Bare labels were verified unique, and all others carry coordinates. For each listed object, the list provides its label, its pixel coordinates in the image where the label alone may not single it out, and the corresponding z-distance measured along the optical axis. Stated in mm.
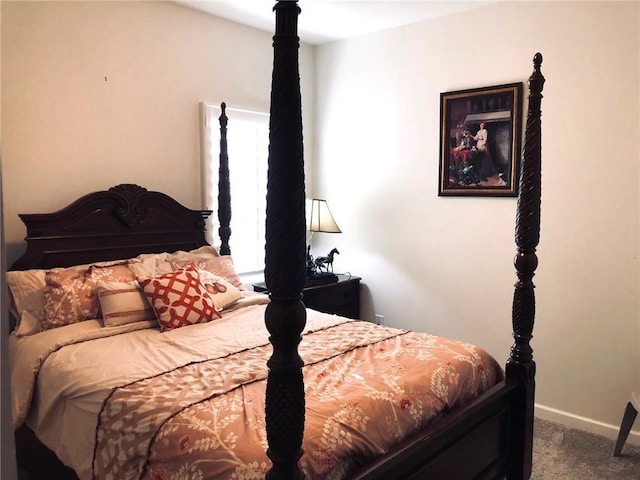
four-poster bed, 1143
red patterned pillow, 2518
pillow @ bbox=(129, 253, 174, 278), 2801
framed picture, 3271
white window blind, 3625
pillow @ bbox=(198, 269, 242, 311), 2784
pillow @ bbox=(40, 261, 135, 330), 2441
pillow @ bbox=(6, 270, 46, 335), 2482
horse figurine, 3961
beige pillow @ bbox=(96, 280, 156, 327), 2461
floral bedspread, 1446
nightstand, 3709
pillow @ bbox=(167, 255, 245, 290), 3074
